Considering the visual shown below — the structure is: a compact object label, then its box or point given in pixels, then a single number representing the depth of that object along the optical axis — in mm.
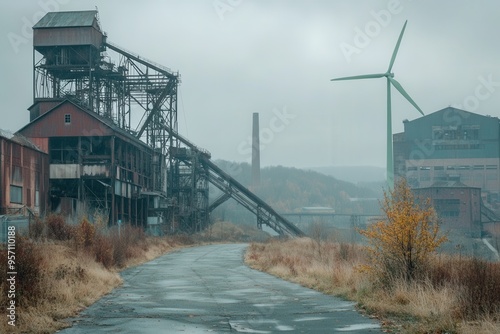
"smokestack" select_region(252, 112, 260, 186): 96188
